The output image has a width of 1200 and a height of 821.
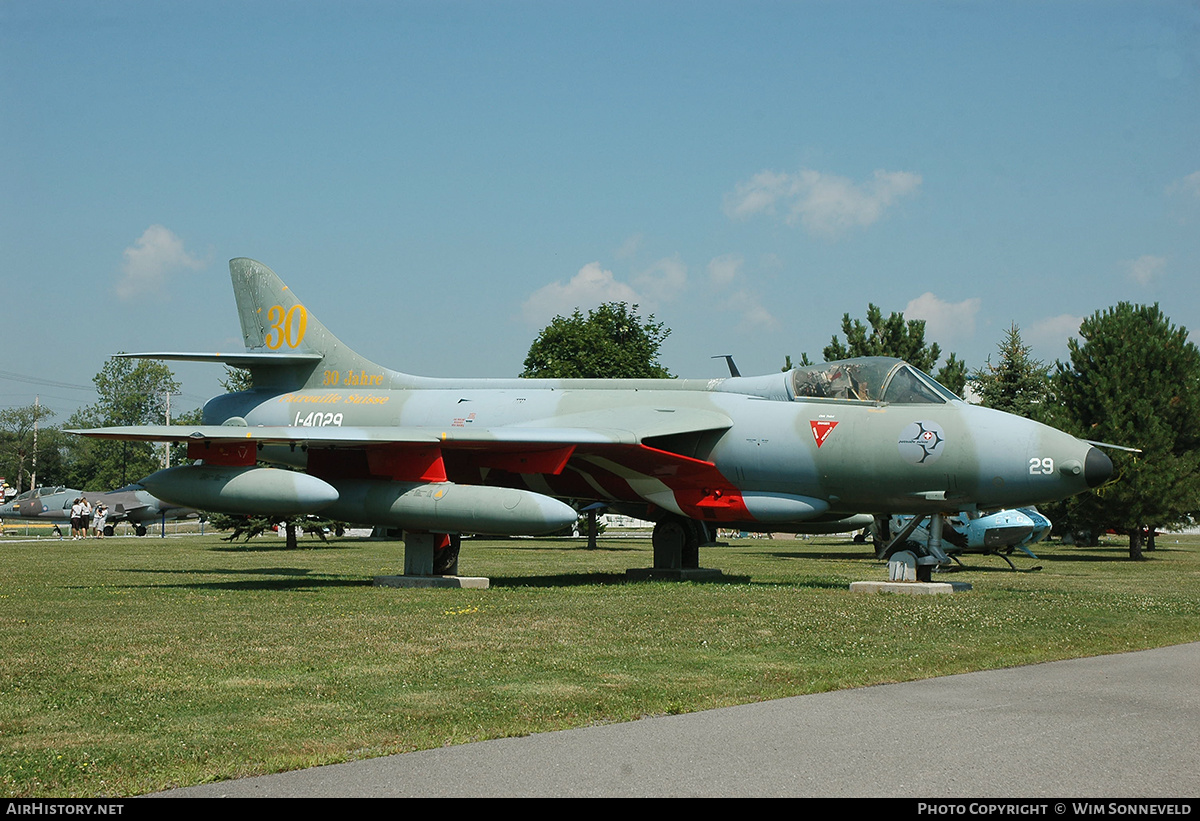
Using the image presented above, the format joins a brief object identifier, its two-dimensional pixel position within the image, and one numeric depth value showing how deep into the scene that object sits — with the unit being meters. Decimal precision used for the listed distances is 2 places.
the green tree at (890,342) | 37.44
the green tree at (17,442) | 126.12
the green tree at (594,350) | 46.44
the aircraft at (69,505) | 53.25
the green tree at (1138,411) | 31.95
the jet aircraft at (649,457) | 15.29
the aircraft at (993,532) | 25.89
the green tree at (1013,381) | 41.31
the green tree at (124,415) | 120.06
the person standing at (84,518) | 45.60
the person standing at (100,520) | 50.64
